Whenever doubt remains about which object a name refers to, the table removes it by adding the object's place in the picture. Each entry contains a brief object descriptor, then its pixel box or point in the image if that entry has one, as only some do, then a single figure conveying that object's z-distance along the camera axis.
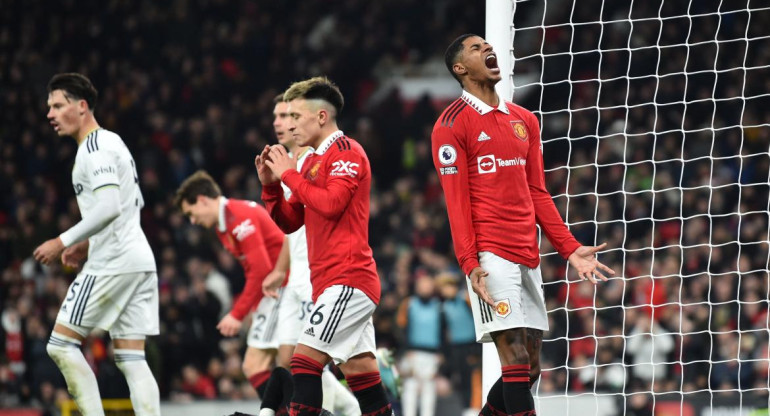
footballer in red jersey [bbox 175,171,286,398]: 14.66
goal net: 22.87
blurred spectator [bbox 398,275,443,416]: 23.92
